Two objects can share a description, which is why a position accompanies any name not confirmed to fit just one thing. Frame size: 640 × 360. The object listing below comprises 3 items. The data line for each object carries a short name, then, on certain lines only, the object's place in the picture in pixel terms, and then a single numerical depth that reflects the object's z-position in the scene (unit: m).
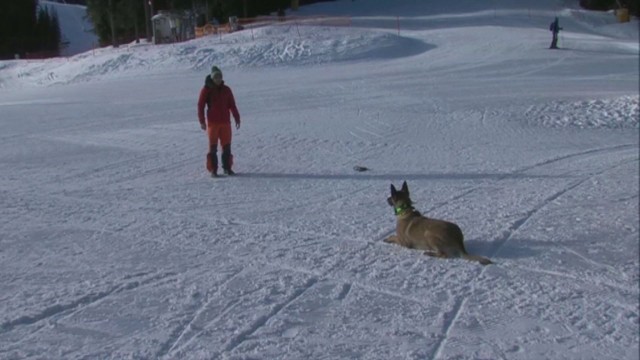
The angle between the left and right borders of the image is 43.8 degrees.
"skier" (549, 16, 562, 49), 35.32
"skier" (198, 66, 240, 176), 12.81
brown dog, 7.70
